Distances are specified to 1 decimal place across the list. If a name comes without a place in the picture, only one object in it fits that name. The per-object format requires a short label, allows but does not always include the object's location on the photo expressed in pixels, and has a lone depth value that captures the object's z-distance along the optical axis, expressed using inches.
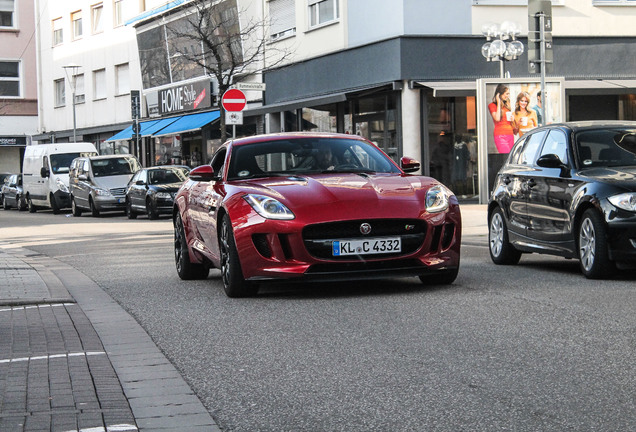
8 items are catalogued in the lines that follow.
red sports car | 350.6
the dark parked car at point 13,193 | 1672.0
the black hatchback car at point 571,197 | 392.8
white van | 1461.6
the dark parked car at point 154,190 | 1131.9
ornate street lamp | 965.2
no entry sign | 904.9
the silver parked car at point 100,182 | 1274.6
